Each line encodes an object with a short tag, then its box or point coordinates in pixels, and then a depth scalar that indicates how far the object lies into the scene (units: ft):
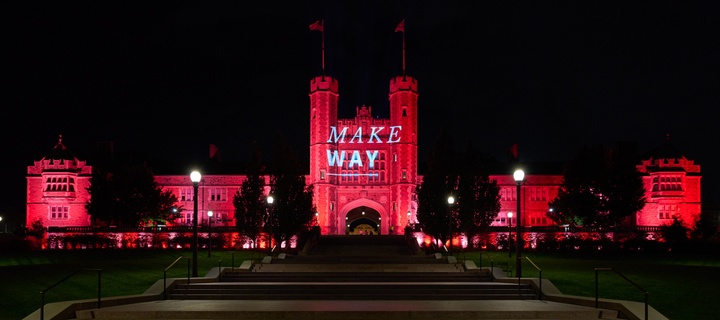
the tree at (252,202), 183.21
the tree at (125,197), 217.56
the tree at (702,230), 212.23
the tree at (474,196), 177.88
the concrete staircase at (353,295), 68.08
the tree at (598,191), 213.46
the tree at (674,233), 196.36
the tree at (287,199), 163.22
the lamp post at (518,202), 87.40
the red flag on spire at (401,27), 225.97
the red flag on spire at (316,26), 222.69
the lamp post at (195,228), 87.81
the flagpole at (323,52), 232.41
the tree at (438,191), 166.40
